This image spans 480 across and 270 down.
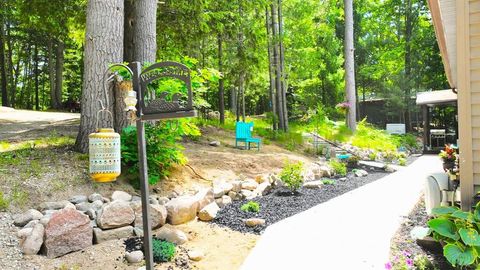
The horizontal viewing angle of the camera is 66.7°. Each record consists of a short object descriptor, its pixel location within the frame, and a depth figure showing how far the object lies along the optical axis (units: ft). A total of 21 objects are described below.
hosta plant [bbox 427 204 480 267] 8.30
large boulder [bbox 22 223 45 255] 9.95
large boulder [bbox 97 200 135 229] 11.42
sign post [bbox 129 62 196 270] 6.97
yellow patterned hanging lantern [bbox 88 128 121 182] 6.75
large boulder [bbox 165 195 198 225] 13.38
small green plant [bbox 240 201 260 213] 15.28
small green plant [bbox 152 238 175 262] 10.69
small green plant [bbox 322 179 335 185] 22.23
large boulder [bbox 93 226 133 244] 11.11
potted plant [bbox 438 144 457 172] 17.06
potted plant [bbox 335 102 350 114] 43.46
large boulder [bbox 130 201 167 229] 12.44
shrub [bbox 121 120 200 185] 14.81
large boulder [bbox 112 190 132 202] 12.97
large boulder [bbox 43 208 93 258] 10.14
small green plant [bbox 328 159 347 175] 25.68
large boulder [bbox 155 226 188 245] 11.94
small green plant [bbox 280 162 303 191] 18.76
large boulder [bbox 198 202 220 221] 14.29
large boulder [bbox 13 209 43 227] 10.78
